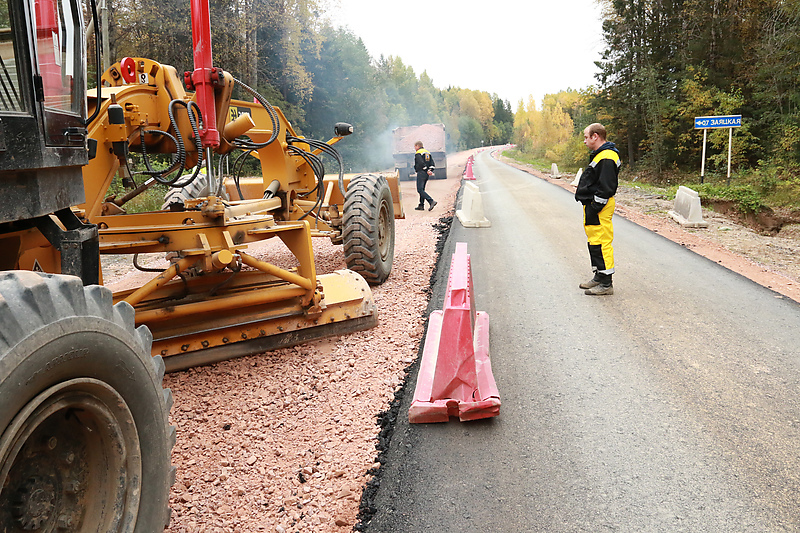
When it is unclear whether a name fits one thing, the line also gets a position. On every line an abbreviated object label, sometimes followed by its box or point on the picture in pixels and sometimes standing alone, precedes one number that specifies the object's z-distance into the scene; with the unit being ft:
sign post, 53.93
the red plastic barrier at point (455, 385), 11.84
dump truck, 93.56
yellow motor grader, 5.64
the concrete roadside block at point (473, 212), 39.55
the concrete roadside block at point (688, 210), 37.61
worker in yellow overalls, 21.65
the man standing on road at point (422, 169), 50.88
